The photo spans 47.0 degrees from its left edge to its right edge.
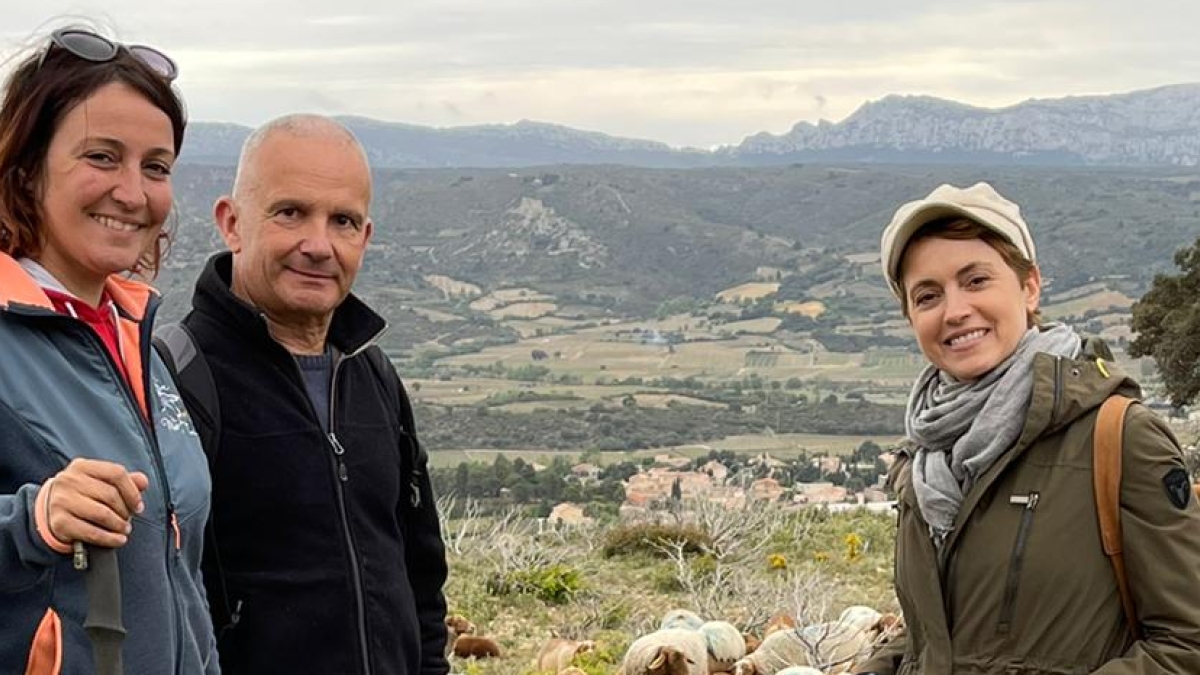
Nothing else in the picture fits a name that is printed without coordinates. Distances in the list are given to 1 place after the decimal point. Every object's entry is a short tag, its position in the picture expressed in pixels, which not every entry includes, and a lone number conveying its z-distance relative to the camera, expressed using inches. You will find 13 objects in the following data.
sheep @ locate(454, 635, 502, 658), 296.0
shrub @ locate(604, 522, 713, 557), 441.1
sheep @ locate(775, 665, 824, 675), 198.8
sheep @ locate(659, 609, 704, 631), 267.1
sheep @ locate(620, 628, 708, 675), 227.6
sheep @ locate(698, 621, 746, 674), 250.4
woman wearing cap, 97.2
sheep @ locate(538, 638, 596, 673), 271.4
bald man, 107.7
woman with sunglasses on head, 78.1
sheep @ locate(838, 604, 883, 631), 247.9
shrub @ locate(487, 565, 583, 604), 373.4
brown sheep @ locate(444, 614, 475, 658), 307.9
